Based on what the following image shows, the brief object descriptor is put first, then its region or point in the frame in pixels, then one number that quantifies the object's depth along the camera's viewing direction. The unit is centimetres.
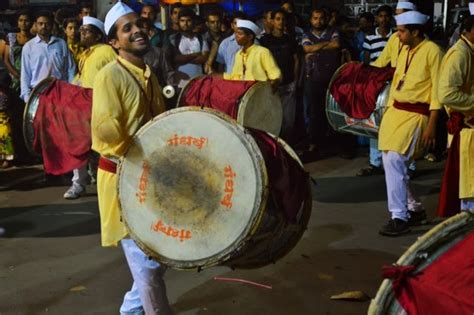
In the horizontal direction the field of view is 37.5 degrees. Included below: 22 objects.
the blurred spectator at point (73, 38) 840
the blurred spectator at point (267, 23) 900
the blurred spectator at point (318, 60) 912
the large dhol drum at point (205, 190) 311
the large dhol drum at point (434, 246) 238
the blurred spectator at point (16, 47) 876
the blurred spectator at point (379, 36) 890
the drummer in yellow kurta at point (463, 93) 470
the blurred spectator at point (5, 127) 842
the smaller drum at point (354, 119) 664
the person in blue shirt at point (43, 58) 813
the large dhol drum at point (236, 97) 661
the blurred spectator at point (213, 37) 873
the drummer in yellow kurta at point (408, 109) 541
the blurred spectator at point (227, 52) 852
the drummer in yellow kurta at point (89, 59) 677
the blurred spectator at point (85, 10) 921
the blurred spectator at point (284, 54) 882
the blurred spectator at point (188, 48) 866
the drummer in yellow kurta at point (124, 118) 342
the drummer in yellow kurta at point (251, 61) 736
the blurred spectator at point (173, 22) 877
